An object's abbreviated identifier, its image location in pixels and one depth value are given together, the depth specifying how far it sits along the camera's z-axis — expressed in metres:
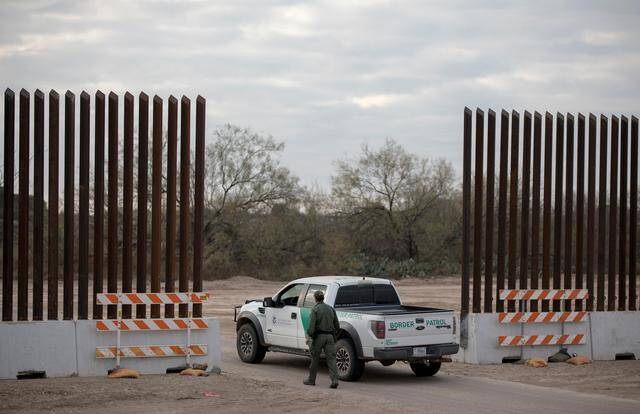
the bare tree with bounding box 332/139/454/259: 59.34
